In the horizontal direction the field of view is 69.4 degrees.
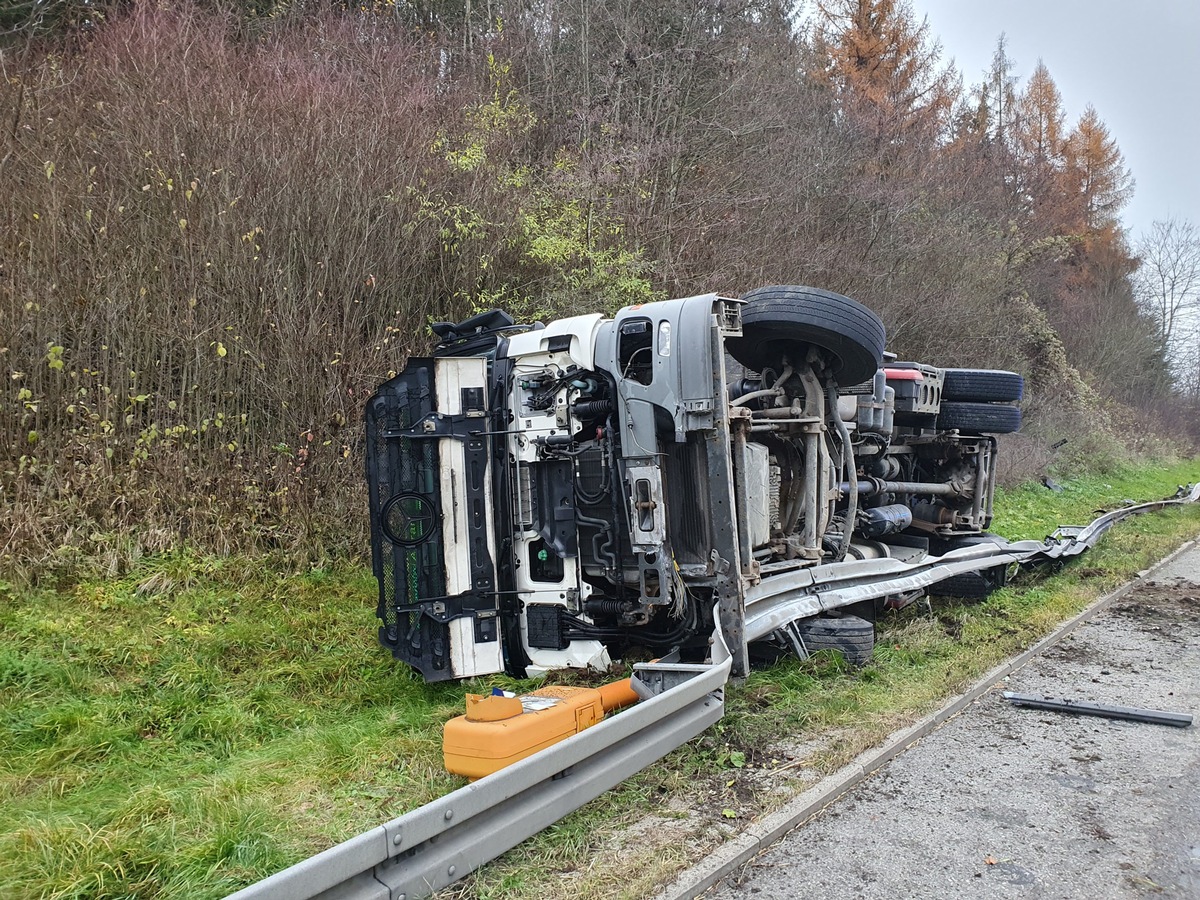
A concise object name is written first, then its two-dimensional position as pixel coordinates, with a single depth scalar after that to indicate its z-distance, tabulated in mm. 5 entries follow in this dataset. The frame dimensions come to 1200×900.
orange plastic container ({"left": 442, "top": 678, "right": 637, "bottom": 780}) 3146
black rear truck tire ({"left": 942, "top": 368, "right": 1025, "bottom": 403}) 7547
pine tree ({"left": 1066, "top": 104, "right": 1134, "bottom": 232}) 30281
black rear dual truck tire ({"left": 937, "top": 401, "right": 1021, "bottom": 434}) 7488
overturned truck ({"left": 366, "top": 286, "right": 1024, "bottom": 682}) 4434
